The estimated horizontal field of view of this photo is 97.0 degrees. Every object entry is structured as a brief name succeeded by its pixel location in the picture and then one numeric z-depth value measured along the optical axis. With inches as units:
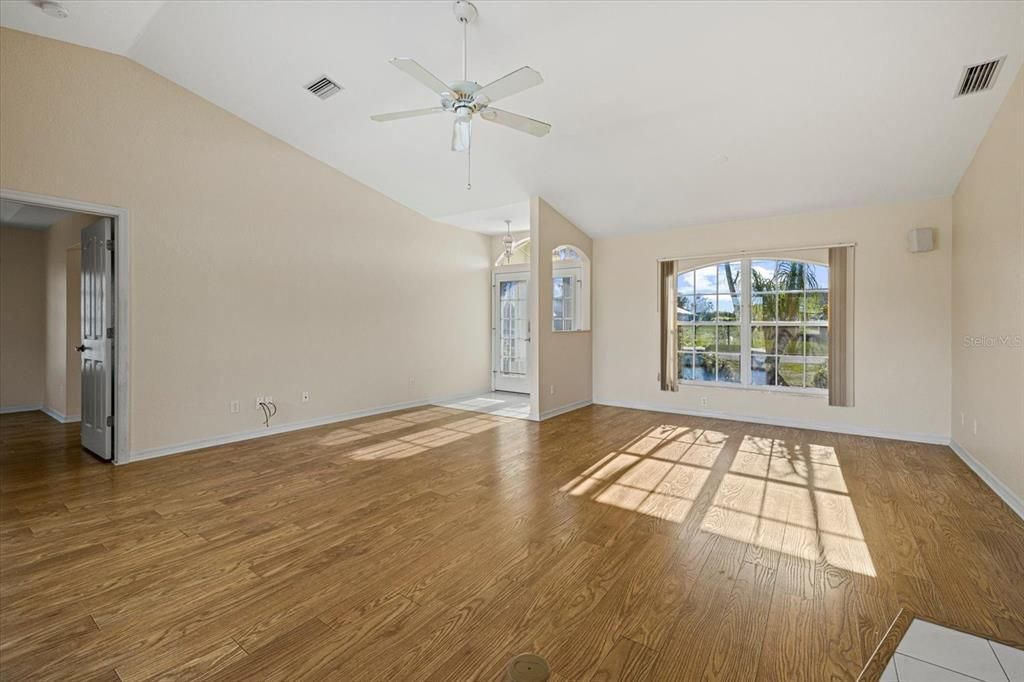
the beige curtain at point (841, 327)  204.2
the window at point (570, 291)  278.5
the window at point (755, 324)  217.0
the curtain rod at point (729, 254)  228.7
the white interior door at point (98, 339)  160.6
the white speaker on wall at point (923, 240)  184.4
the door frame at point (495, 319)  327.0
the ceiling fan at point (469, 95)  104.5
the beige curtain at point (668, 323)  251.0
